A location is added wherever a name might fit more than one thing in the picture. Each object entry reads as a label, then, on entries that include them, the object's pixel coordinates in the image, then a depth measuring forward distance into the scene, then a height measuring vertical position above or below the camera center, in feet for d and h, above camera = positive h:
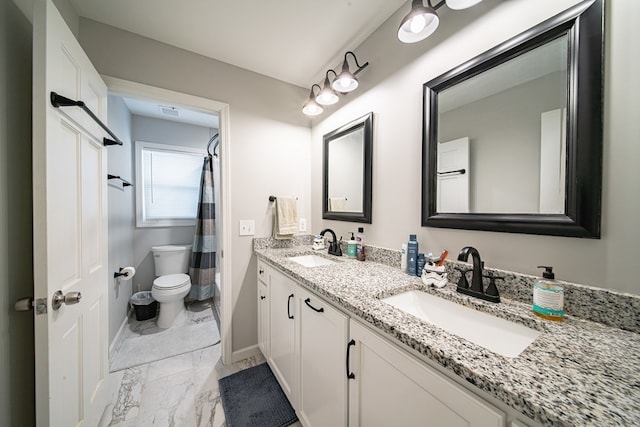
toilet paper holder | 4.48 -1.34
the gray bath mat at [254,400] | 4.14 -4.03
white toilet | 7.22 -2.53
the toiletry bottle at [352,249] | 5.23 -0.93
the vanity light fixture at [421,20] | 3.02 +2.94
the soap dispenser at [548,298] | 2.25 -0.91
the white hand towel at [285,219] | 6.32 -0.24
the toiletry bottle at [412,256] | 3.79 -0.79
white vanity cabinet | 1.75 -1.86
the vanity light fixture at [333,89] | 4.77 +2.93
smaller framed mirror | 5.00 +1.05
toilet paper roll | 4.50 -1.33
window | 9.18 +1.21
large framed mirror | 2.30 +1.04
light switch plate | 6.05 -0.46
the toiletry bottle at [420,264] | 3.76 -0.92
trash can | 7.73 -3.46
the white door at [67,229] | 2.47 -0.27
